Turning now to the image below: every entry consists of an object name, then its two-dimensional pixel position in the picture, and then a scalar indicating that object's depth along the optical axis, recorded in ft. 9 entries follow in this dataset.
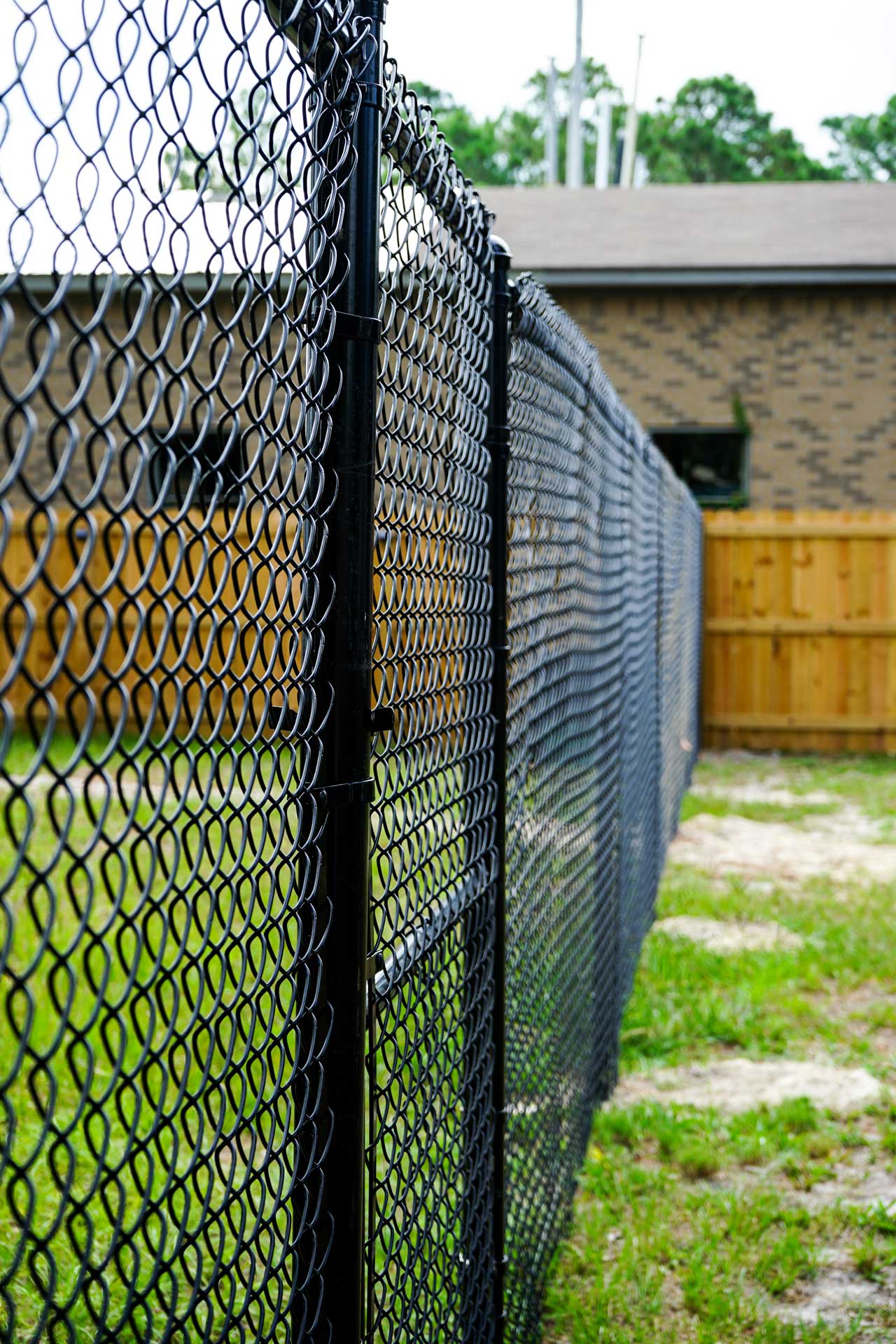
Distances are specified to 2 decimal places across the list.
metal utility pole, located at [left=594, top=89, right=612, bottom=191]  116.16
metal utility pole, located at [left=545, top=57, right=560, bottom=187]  119.85
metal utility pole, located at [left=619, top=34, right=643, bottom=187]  110.32
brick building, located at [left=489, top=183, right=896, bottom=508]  51.39
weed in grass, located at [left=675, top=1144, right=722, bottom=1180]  11.95
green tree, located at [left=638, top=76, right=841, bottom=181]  163.53
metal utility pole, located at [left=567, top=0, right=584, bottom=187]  95.81
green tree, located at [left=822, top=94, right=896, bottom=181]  168.04
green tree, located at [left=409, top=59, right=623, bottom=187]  155.22
